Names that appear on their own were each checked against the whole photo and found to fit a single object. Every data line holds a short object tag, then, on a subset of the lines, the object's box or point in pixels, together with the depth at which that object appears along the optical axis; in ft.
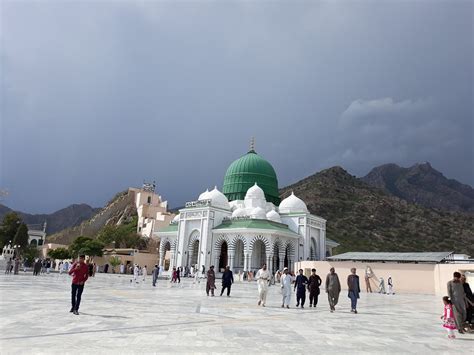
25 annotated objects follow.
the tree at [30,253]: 204.00
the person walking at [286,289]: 45.59
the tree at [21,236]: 203.04
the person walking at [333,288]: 42.73
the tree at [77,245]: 176.76
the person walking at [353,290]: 42.39
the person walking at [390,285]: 90.53
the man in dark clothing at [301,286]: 46.16
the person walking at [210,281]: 57.21
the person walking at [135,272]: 86.47
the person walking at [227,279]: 57.72
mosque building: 144.46
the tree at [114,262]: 172.55
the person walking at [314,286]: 47.26
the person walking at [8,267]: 108.58
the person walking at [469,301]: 29.78
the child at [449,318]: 27.22
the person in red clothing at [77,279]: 31.24
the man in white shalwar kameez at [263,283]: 44.96
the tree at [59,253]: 203.10
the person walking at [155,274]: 80.69
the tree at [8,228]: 208.64
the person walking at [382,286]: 92.43
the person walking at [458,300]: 29.17
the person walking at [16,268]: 105.40
